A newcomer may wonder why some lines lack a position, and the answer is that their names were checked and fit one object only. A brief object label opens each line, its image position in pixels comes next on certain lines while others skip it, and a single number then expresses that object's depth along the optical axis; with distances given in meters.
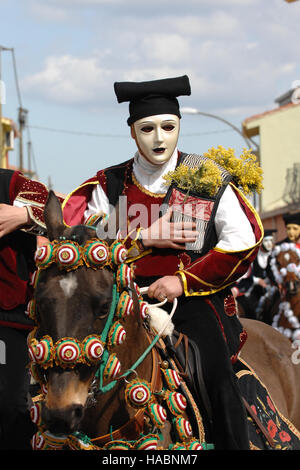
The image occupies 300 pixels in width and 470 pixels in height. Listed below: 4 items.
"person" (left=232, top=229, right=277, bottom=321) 15.74
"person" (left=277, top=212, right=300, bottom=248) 13.84
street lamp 23.86
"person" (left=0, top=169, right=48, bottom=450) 4.99
